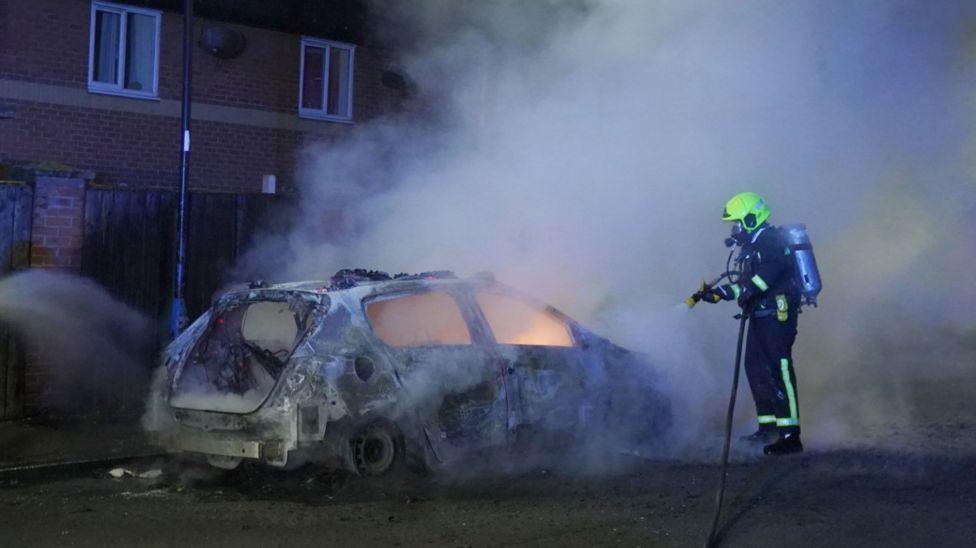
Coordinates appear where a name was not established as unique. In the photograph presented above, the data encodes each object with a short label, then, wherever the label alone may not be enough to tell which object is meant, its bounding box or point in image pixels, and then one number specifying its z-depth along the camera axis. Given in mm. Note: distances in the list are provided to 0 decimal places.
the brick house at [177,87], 11938
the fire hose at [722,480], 4852
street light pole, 9258
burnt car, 5891
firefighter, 6906
